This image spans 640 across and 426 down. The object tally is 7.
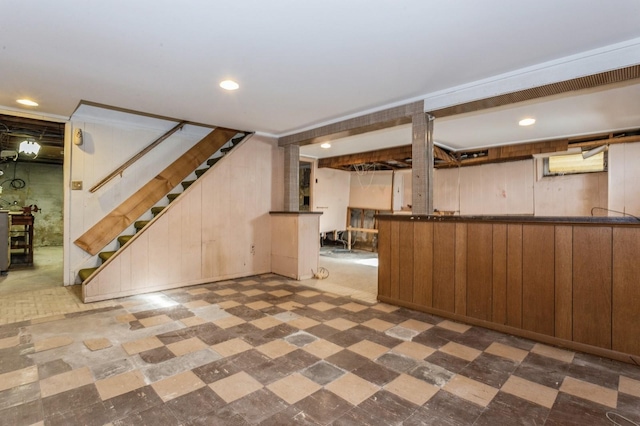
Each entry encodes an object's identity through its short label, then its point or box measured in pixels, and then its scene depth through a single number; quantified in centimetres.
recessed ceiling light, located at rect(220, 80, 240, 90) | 298
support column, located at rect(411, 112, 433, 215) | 329
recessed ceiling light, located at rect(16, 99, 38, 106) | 350
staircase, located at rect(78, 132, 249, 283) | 415
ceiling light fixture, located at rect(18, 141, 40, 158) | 480
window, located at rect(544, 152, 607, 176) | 530
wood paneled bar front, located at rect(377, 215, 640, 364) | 226
